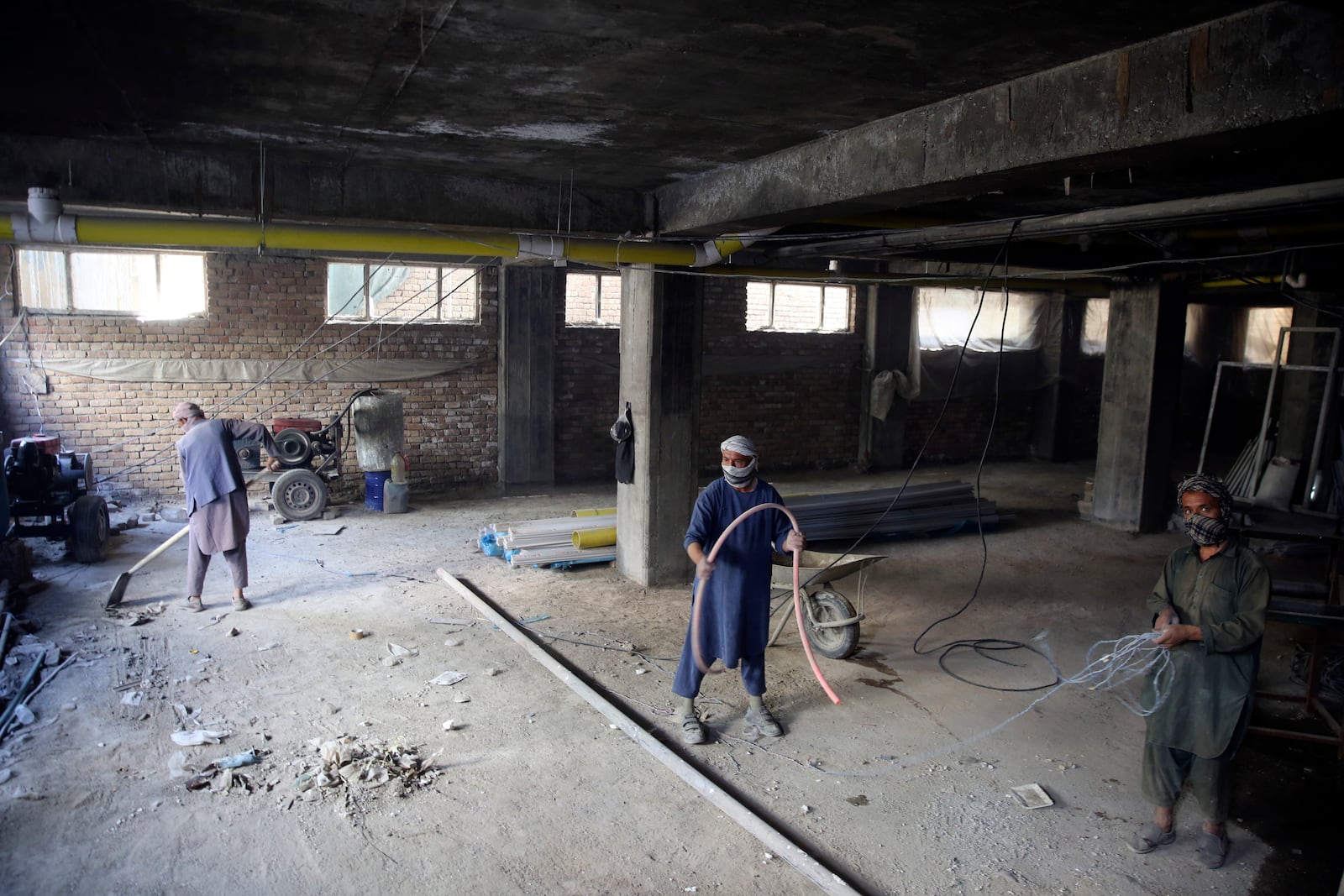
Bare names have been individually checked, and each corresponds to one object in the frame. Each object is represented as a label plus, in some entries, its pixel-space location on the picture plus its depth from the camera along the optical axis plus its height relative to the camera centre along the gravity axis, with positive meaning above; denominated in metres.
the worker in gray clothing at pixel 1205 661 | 3.54 -1.24
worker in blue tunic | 4.65 -1.22
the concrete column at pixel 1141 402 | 9.84 -0.57
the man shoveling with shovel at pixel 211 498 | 6.53 -1.24
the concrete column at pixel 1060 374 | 14.70 -0.40
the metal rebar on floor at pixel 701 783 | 3.55 -2.08
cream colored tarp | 9.71 -0.45
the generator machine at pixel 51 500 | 7.70 -1.53
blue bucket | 10.27 -1.78
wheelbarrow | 5.79 -1.71
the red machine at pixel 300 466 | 9.59 -1.46
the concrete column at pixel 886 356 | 13.64 -0.15
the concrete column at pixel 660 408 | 7.35 -0.57
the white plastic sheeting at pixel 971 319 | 13.78 +0.45
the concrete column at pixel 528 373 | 11.45 -0.46
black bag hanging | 7.50 -0.94
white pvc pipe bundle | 7.93 -1.86
